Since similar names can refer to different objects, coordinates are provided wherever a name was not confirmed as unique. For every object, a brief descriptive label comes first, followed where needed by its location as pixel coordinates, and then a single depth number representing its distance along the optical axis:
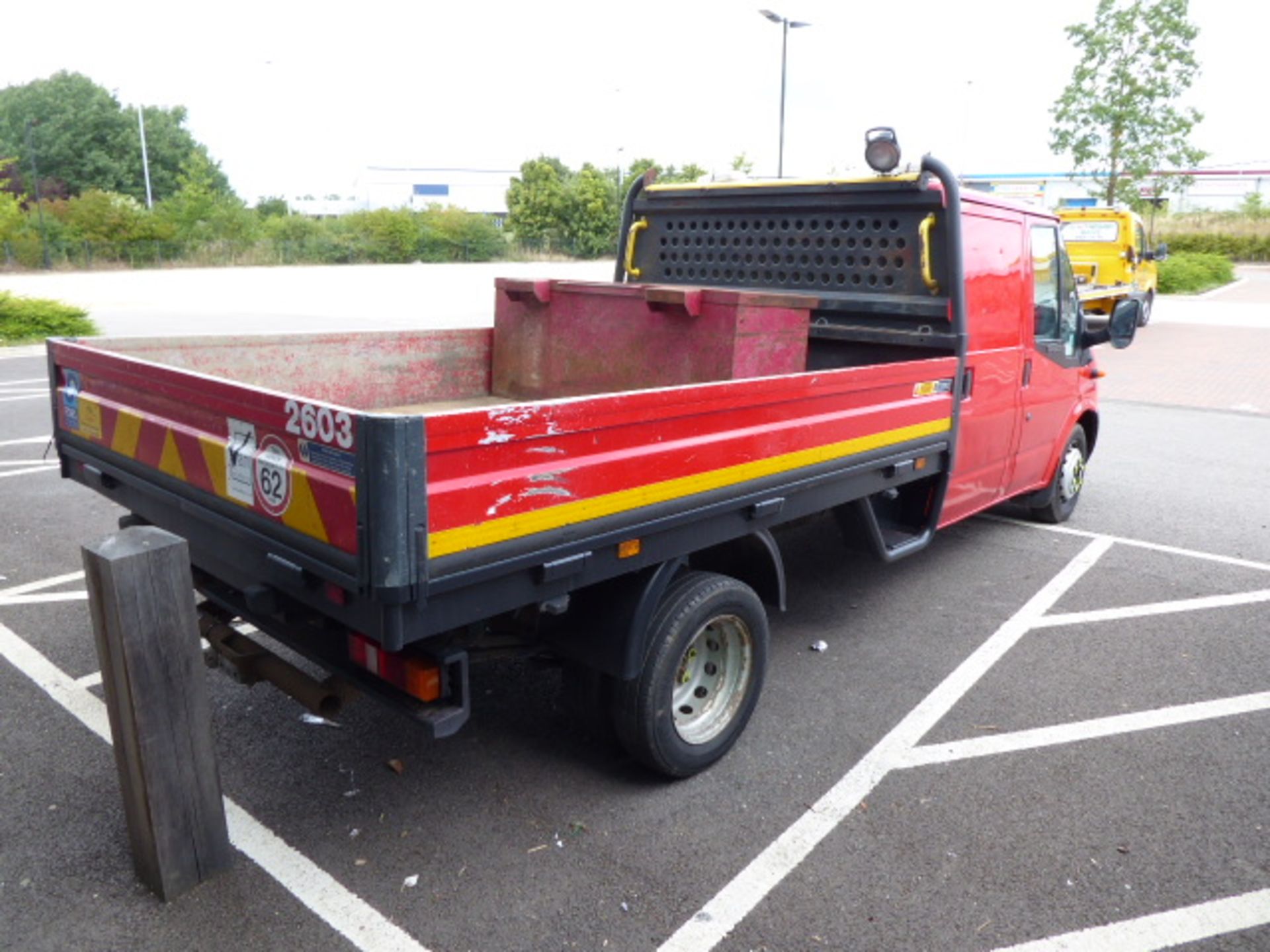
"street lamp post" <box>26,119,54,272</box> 42.06
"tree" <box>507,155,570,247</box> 53.12
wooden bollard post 2.64
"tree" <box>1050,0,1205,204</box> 25.89
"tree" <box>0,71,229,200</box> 65.50
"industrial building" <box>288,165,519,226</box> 80.44
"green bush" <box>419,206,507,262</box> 51.81
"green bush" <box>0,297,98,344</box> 16.45
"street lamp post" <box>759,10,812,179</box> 24.41
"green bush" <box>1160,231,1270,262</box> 48.06
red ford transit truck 2.56
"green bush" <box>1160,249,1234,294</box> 31.77
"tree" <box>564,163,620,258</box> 52.50
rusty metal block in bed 4.45
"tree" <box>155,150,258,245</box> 47.41
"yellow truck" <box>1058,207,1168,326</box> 20.05
